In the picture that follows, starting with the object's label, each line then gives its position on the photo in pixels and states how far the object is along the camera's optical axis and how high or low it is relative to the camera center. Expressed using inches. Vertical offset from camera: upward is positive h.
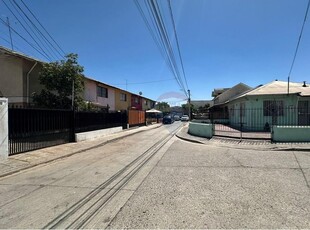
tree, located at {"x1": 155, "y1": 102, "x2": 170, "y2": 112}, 2699.6 +112.3
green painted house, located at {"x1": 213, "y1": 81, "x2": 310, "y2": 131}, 562.4 +19.6
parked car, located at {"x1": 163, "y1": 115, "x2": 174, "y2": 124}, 1291.9 -49.9
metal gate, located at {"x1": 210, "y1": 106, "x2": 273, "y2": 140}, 458.8 -44.5
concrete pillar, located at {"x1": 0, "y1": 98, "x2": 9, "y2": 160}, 262.1 -21.6
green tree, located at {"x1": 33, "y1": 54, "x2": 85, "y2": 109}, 486.7 +86.1
